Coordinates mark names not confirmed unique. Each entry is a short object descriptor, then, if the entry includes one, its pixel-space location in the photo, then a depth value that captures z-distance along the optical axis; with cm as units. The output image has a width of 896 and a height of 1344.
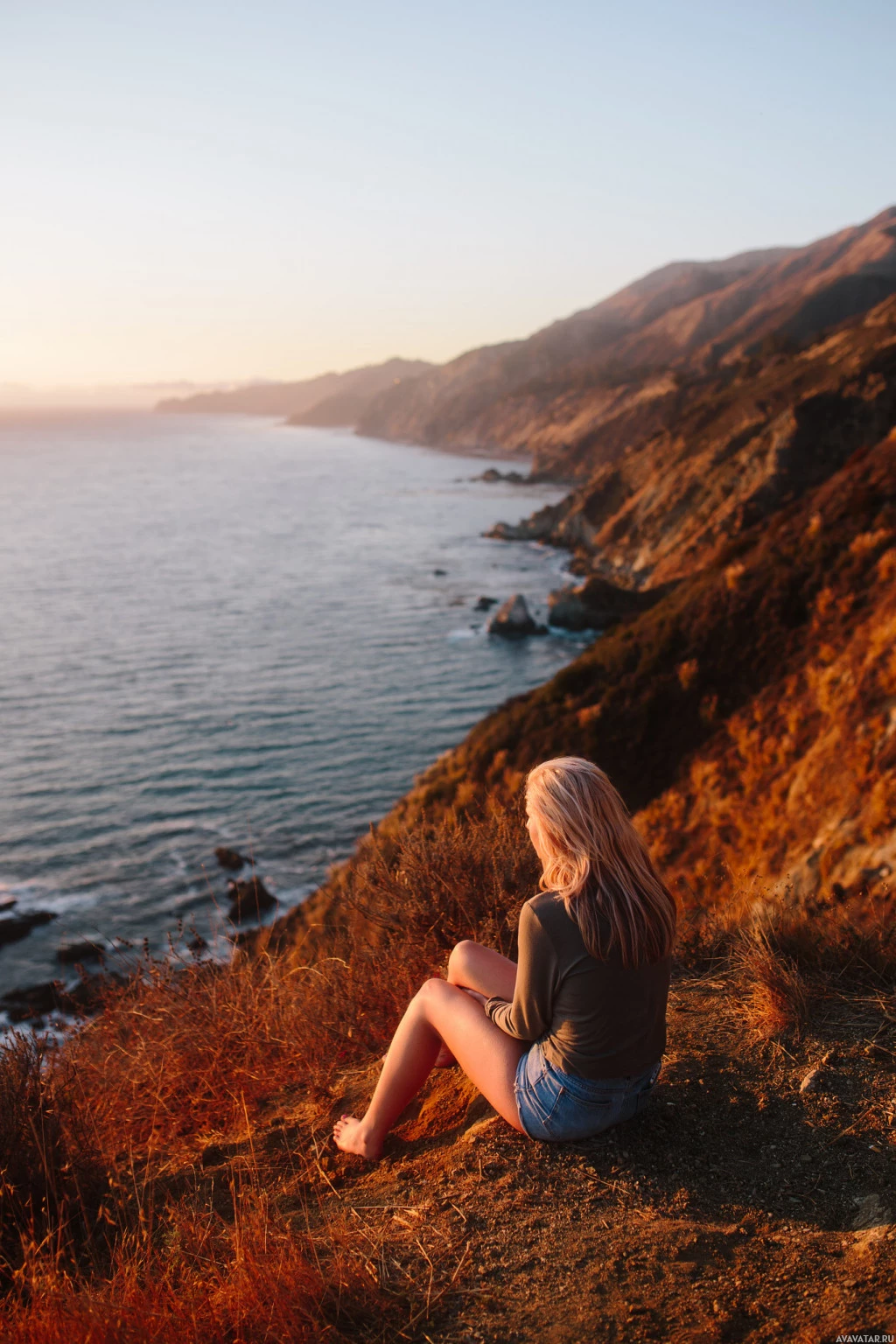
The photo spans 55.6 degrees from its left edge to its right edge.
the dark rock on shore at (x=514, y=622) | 3969
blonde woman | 298
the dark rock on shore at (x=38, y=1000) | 1464
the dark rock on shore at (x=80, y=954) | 1628
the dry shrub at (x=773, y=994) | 420
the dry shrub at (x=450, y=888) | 509
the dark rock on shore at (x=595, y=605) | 4088
